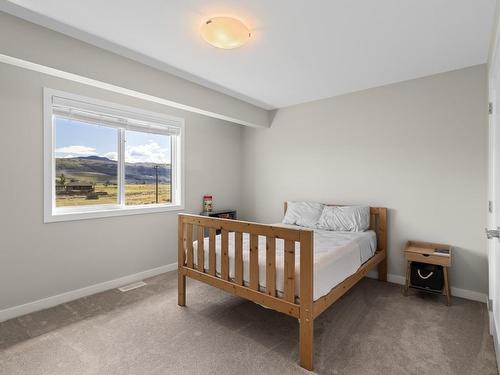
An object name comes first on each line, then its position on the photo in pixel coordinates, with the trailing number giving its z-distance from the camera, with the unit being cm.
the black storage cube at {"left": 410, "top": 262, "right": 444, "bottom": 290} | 274
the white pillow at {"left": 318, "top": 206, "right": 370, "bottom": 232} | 323
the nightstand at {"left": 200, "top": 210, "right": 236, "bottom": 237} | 408
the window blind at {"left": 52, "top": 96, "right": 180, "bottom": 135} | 274
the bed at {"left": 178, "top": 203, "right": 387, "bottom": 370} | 182
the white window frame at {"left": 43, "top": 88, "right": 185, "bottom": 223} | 261
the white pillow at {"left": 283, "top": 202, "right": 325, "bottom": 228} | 360
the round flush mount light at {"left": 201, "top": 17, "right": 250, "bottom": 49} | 189
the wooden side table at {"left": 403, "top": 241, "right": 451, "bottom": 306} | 266
